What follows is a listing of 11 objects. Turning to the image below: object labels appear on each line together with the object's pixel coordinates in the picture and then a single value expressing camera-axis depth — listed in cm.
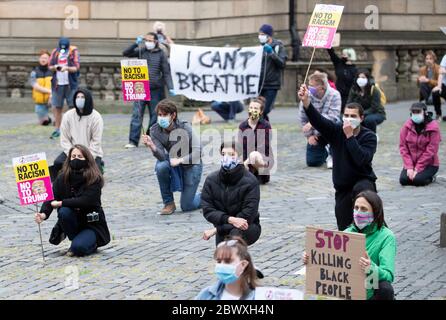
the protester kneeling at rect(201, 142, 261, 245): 1186
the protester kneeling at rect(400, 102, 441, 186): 1738
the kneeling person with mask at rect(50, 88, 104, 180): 1697
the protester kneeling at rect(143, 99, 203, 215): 1552
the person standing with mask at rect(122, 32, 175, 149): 2155
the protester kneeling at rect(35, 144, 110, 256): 1294
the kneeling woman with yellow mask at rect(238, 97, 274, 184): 1725
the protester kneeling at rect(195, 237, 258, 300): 859
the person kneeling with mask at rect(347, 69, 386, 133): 1977
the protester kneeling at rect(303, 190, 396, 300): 991
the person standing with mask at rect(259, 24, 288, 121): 2250
